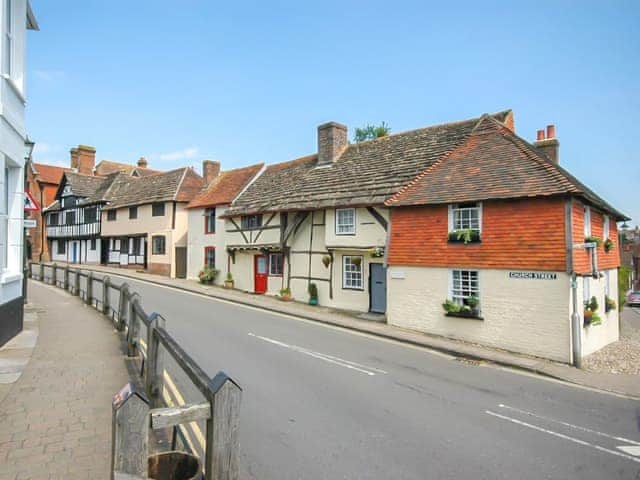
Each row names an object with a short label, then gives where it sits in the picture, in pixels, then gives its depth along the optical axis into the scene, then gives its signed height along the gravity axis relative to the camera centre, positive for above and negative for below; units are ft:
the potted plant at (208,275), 93.66 -6.55
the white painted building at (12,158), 30.68 +6.64
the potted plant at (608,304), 53.47 -7.57
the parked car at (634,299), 144.87 -18.72
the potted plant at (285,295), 73.56 -8.58
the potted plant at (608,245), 54.90 -0.20
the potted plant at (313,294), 69.21 -8.00
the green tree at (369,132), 154.76 +40.77
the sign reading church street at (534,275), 42.29 -3.17
